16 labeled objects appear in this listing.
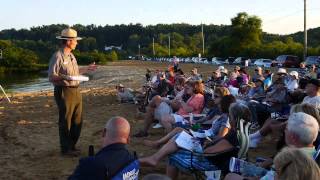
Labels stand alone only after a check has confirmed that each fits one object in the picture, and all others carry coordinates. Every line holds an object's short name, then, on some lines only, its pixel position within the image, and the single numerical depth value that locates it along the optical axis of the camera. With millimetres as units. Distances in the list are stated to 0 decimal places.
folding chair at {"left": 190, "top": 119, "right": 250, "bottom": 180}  3256
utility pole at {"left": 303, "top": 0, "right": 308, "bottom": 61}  28164
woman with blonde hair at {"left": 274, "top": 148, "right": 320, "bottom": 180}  1765
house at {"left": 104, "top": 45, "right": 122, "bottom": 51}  108865
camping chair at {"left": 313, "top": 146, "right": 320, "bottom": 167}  2669
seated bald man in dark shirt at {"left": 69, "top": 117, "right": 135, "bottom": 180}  2124
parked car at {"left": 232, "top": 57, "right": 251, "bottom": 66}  38959
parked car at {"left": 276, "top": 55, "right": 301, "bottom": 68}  29908
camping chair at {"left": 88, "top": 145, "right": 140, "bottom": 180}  2235
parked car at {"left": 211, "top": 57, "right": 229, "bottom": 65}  41524
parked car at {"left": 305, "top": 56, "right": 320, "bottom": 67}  25245
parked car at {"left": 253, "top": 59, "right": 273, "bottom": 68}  32163
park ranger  4904
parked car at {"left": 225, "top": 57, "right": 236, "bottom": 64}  41142
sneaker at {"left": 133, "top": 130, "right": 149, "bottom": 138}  5829
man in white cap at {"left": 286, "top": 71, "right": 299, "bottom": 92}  7525
